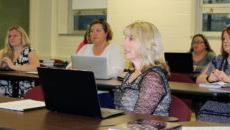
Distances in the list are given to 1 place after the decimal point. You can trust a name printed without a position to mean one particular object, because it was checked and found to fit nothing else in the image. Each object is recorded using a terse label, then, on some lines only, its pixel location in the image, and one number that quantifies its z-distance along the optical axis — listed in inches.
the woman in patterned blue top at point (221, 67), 173.8
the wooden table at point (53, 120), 89.7
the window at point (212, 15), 286.2
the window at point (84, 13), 343.0
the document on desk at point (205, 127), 90.7
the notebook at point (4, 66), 228.8
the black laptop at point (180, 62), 247.4
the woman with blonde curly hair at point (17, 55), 228.8
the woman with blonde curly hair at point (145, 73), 112.3
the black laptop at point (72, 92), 96.3
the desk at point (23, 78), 176.4
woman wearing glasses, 275.8
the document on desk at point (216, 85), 170.4
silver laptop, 185.3
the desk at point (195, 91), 157.0
